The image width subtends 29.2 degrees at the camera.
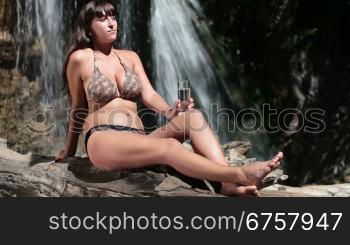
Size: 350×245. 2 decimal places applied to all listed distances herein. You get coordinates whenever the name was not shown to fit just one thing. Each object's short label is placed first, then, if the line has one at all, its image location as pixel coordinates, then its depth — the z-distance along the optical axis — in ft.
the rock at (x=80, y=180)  12.20
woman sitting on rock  11.67
